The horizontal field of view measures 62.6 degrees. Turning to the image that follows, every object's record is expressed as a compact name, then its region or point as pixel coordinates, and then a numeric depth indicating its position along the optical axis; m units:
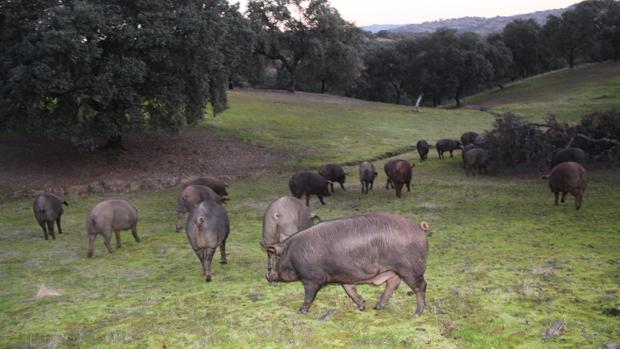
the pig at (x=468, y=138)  33.78
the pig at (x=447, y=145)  32.41
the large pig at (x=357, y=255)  7.97
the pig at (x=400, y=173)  21.14
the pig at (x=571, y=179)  16.98
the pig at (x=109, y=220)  13.46
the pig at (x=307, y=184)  20.12
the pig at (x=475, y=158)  26.34
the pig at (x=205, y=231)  10.83
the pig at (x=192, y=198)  16.11
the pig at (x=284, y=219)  11.59
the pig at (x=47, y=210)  15.48
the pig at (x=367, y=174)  22.42
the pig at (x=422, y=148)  31.78
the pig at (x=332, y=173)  23.23
